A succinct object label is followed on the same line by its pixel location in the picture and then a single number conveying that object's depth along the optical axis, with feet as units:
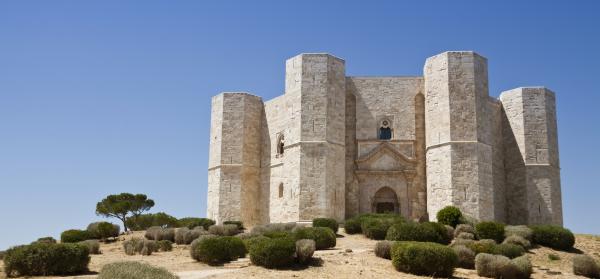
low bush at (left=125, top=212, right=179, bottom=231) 124.98
